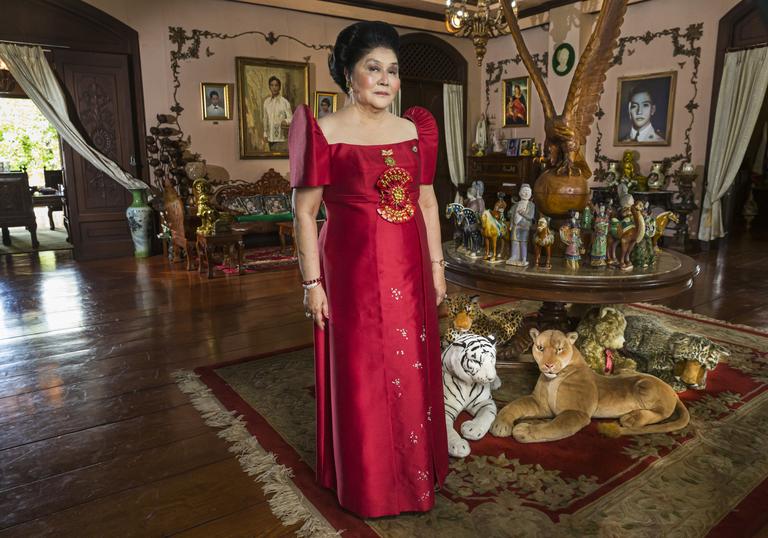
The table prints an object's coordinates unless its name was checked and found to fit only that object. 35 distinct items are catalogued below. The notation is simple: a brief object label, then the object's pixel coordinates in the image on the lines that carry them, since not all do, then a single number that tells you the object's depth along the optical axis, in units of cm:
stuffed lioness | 257
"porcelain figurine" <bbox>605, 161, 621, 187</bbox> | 781
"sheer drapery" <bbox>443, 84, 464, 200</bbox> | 995
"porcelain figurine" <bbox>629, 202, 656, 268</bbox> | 300
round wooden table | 271
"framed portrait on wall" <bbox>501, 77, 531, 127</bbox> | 951
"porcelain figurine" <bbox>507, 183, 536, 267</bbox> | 302
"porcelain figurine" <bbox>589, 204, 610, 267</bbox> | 297
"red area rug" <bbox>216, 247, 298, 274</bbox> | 644
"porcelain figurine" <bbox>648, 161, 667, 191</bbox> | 754
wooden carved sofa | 742
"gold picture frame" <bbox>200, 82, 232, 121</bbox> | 759
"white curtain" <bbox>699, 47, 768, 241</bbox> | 677
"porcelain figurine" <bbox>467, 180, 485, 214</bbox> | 341
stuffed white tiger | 258
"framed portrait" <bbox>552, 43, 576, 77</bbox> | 840
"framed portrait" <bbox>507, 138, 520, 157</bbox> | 947
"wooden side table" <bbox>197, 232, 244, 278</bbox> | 599
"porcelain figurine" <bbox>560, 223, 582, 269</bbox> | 298
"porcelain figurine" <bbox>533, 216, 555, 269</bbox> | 297
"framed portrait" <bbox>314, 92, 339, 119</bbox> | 850
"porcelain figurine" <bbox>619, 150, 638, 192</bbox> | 773
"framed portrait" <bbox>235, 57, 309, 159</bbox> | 785
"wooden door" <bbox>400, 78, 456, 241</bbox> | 947
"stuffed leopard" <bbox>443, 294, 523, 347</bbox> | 322
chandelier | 554
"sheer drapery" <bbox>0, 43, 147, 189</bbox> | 646
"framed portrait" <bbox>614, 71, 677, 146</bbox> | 762
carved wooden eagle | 317
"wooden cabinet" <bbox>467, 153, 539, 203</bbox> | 898
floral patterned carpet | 195
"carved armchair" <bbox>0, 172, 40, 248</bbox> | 812
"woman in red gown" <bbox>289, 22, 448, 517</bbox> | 183
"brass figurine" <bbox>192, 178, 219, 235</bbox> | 605
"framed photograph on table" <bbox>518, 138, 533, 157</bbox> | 911
